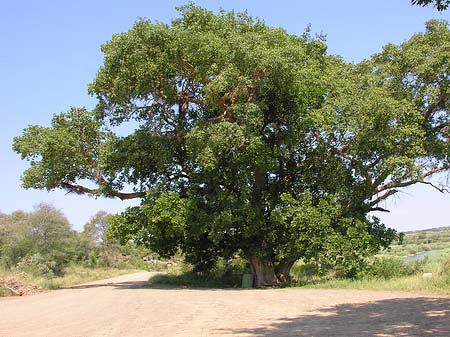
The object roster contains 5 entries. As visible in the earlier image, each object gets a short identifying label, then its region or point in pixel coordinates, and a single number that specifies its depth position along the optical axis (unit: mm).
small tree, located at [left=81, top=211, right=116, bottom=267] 67506
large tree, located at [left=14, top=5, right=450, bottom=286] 20219
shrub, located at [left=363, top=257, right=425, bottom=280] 21234
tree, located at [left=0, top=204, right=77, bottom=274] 47594
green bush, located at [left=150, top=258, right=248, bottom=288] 26000
